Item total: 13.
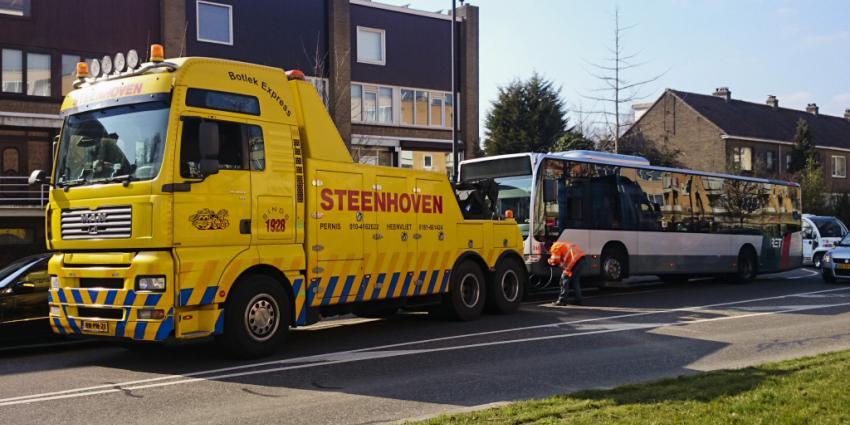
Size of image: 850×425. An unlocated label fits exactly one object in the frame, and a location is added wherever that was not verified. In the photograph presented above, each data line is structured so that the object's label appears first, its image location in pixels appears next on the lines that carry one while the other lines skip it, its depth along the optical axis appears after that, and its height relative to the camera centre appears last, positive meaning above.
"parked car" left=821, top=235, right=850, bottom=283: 20.38 -0.96
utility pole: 21.55 +2.49
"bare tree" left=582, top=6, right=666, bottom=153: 33.62 +4.75
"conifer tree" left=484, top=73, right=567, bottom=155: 40.25 +5.55
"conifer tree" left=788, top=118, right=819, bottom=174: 55.81 +5.46
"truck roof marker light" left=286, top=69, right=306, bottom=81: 10.38 +2.01
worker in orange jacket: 15.38 -0.68
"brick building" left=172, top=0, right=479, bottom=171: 28.94 +6.85
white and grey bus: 16.19 +0.29
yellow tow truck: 8.62 +0.23
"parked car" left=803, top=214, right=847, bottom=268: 31.06 -0.31
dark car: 10.53 -0.97
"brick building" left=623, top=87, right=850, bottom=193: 53.22 +6.45
